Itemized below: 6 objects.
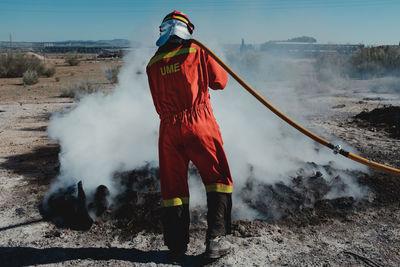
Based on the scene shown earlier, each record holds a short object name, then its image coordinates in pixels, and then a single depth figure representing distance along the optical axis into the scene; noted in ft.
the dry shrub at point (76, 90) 40.99
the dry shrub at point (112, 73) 54.83
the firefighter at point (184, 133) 8.98
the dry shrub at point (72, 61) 107.76
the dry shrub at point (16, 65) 66.37
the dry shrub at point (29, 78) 54.54
